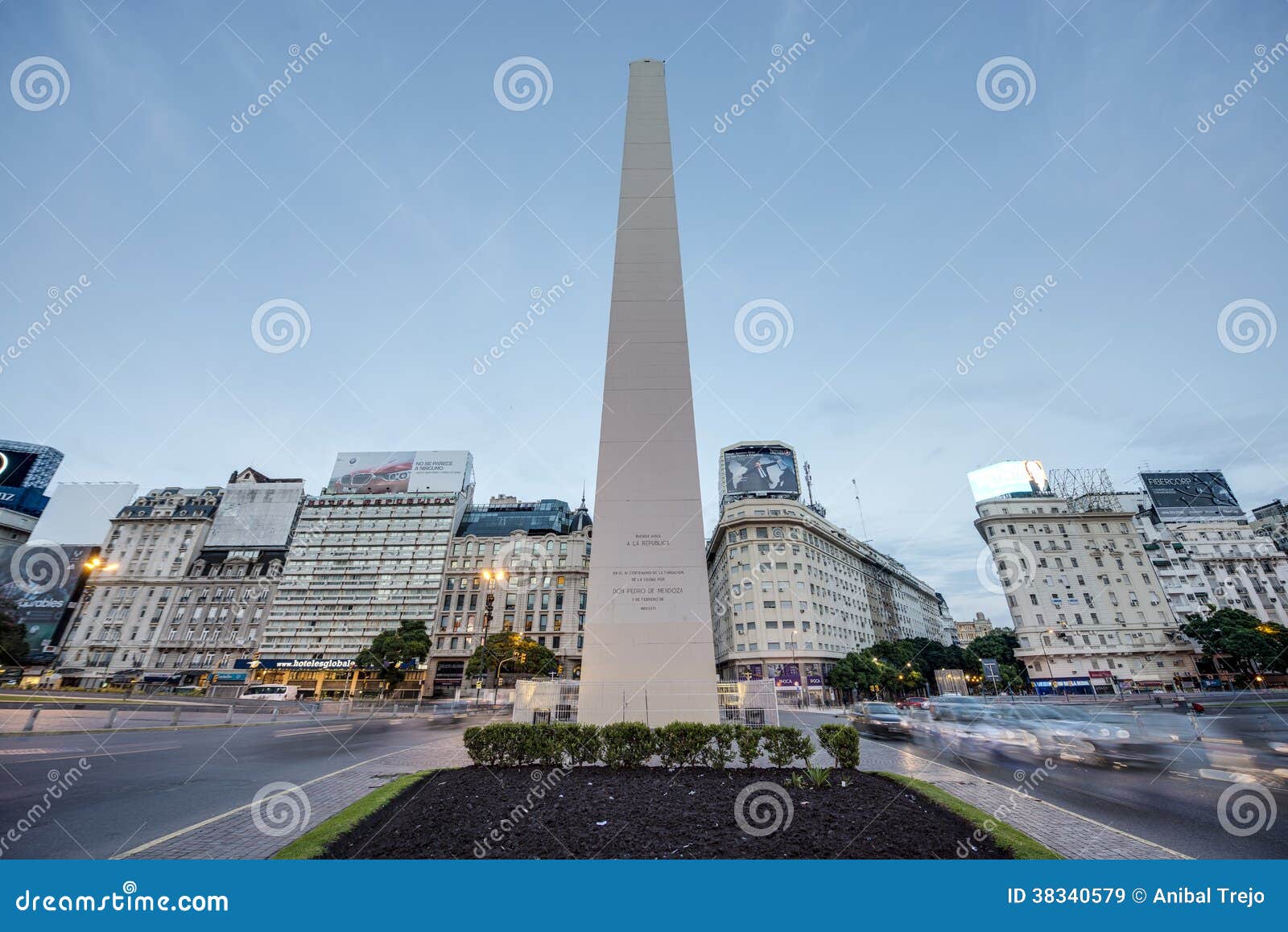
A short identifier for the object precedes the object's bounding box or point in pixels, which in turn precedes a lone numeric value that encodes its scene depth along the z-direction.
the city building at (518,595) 68.75
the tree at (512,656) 47.12
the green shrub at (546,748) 10.05
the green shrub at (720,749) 10.10
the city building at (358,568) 68.94
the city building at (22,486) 81.88
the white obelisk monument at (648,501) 14.08
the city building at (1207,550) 72.56
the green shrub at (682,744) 10.17
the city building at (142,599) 70.19
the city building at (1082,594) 61.88
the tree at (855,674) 54.44
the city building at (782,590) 59.16
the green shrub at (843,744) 9.99
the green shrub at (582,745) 10.14
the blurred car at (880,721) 23.35
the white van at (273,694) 51.72
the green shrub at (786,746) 10.08
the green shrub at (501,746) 10.31
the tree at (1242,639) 51.78
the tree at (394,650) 56.50
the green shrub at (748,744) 10.02
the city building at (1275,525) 77.75
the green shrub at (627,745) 10.24
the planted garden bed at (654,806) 5.94
